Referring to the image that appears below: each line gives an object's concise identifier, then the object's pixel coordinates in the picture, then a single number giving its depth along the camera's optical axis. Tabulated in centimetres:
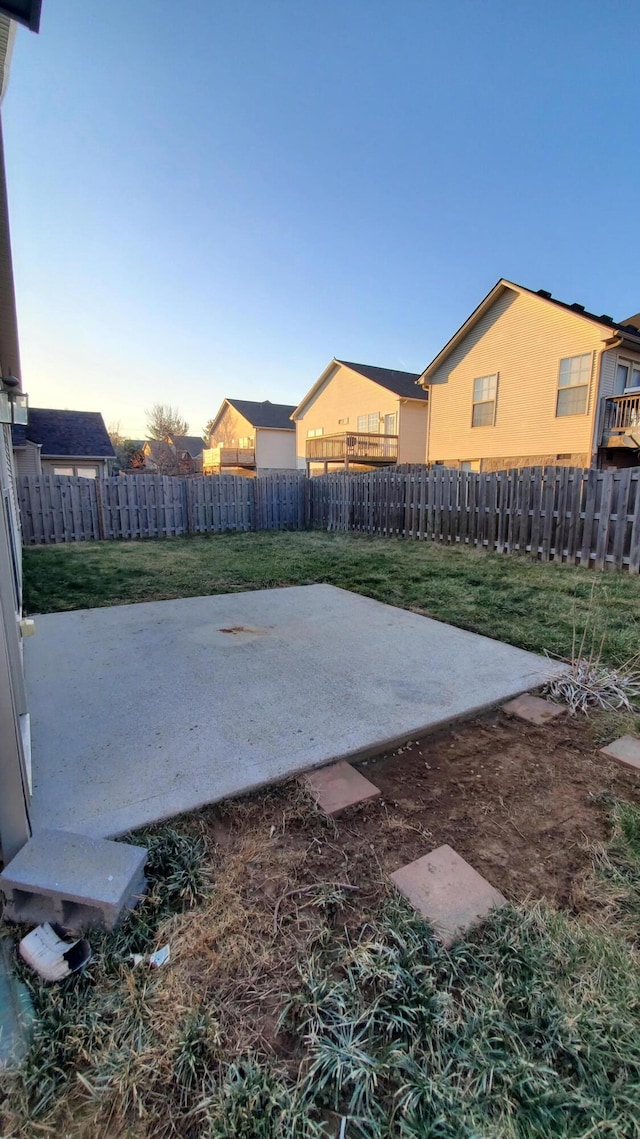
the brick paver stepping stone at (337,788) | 185
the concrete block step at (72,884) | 129
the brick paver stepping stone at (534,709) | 255
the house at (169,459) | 3666
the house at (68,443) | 1888
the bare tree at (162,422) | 4173
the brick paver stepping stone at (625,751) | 213
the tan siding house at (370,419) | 2166
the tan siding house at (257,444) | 2914
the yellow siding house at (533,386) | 1348
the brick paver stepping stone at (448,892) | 133
